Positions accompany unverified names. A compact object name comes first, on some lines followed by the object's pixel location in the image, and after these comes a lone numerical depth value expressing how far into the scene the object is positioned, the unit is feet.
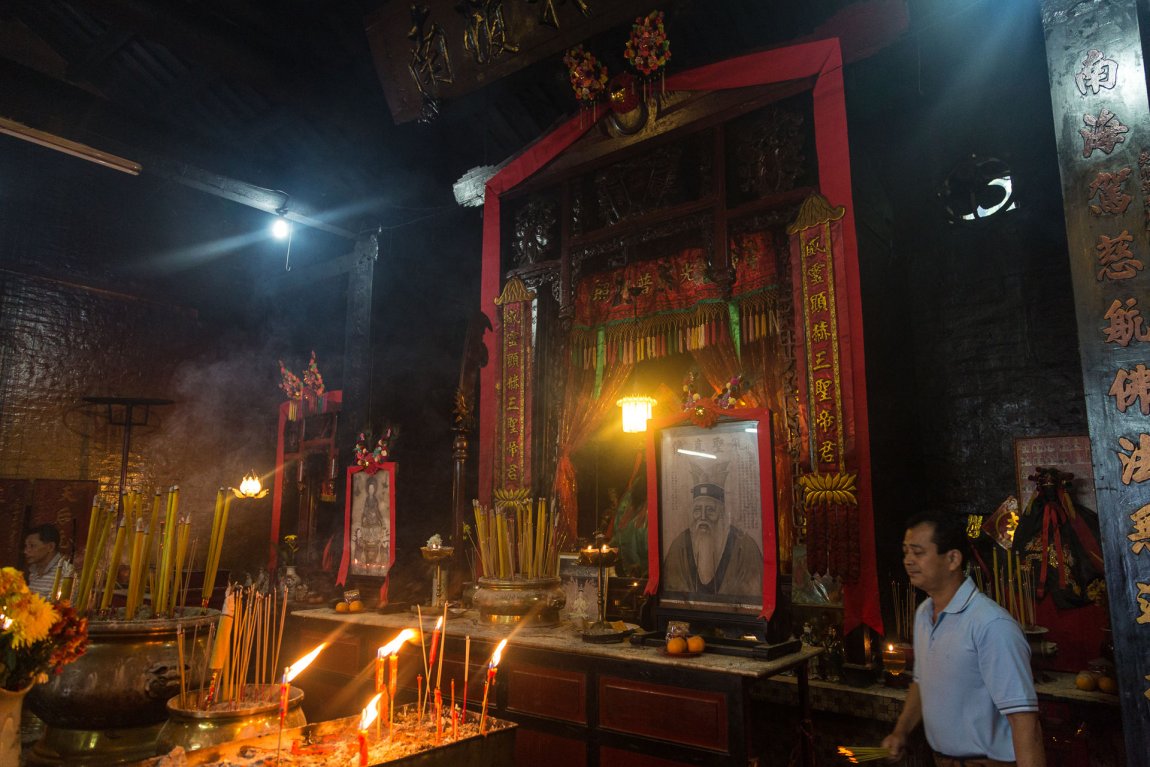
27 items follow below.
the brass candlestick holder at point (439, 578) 15.26
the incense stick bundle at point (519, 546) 14.64
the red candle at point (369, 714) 6.43
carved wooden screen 15.79
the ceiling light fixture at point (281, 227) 26.04
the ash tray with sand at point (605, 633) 11.96
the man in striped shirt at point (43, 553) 14.17
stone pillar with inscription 9.74
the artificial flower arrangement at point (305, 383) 30.68
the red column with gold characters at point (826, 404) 13.85
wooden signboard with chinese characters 14.96
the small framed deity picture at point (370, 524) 19.26
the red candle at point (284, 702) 6.05
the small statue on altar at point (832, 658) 13.60
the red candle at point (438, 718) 6.76
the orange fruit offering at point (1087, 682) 11.61
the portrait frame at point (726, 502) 11.37
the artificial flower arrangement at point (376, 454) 19.63
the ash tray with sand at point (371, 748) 5.78
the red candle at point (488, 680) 6.73
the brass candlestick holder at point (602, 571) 12.02
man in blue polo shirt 6.57
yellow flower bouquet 5.32
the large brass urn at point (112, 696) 6.47
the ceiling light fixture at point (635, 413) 18.02
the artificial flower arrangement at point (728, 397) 12.25
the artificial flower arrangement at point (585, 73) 18.45
